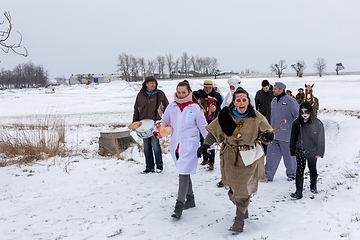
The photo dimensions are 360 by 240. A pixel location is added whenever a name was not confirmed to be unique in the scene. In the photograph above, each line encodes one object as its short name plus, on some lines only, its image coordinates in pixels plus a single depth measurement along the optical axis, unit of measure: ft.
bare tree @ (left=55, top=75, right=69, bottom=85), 466.70
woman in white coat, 12.00
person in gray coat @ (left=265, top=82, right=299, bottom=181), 17.02
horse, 35.06
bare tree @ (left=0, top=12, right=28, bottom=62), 11.17
